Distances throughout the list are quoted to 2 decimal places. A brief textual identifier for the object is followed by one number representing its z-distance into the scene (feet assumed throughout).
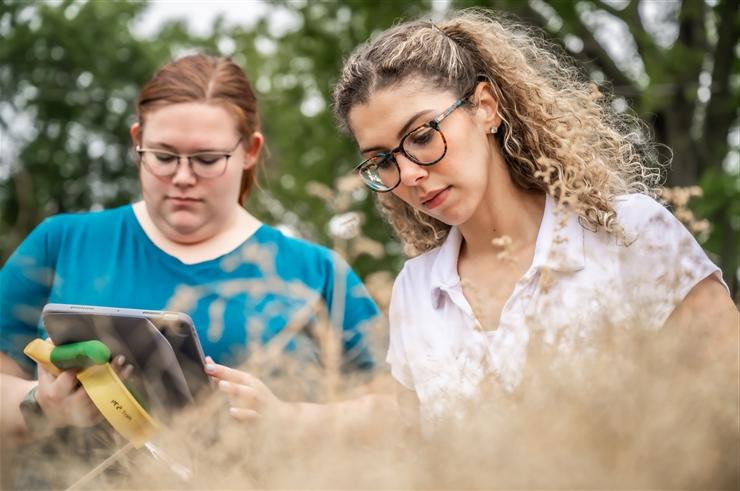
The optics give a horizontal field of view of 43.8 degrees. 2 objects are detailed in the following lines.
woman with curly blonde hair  7.70
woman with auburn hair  10.68
